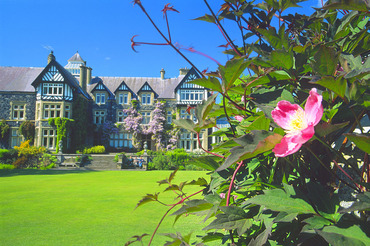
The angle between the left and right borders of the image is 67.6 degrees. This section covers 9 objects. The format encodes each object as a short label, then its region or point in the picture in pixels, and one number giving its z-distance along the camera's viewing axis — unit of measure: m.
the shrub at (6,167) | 19.69
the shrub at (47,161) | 21.50
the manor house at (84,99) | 27.42
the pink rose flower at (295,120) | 0.57
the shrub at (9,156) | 21.60
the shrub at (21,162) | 20.76
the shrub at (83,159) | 22.84
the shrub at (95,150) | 26.44
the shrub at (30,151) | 22.28
